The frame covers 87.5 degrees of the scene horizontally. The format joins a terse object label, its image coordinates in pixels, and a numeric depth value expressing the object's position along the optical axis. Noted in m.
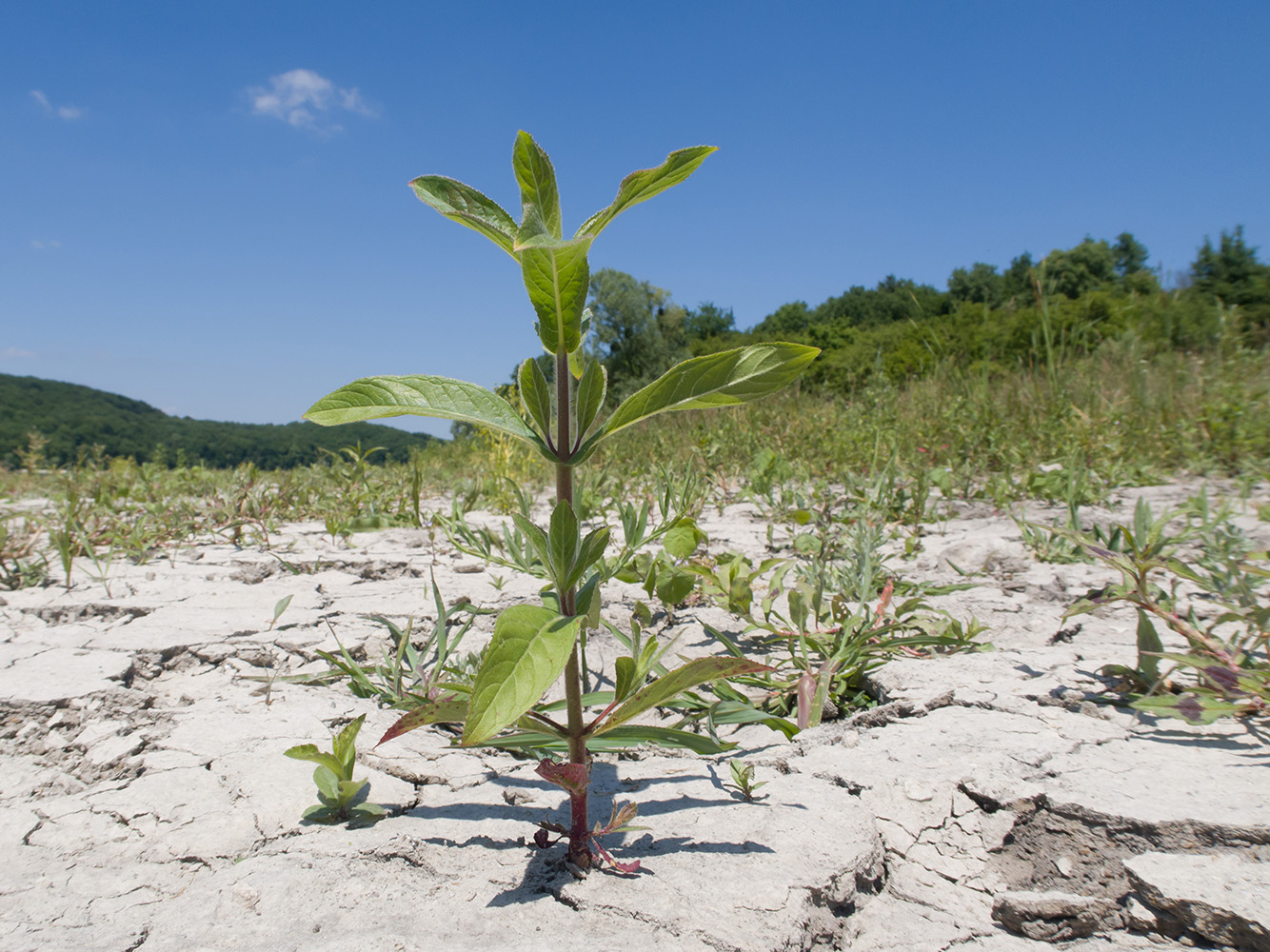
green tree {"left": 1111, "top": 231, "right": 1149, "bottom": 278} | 42.06
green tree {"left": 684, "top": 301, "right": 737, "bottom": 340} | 47.03
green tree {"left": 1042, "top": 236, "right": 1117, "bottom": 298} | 33.50
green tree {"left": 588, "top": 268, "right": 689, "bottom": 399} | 34.41
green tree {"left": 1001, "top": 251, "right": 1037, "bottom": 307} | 23.41
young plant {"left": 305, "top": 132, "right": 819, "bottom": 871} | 0.80
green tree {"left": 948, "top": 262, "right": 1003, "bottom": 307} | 42.31
